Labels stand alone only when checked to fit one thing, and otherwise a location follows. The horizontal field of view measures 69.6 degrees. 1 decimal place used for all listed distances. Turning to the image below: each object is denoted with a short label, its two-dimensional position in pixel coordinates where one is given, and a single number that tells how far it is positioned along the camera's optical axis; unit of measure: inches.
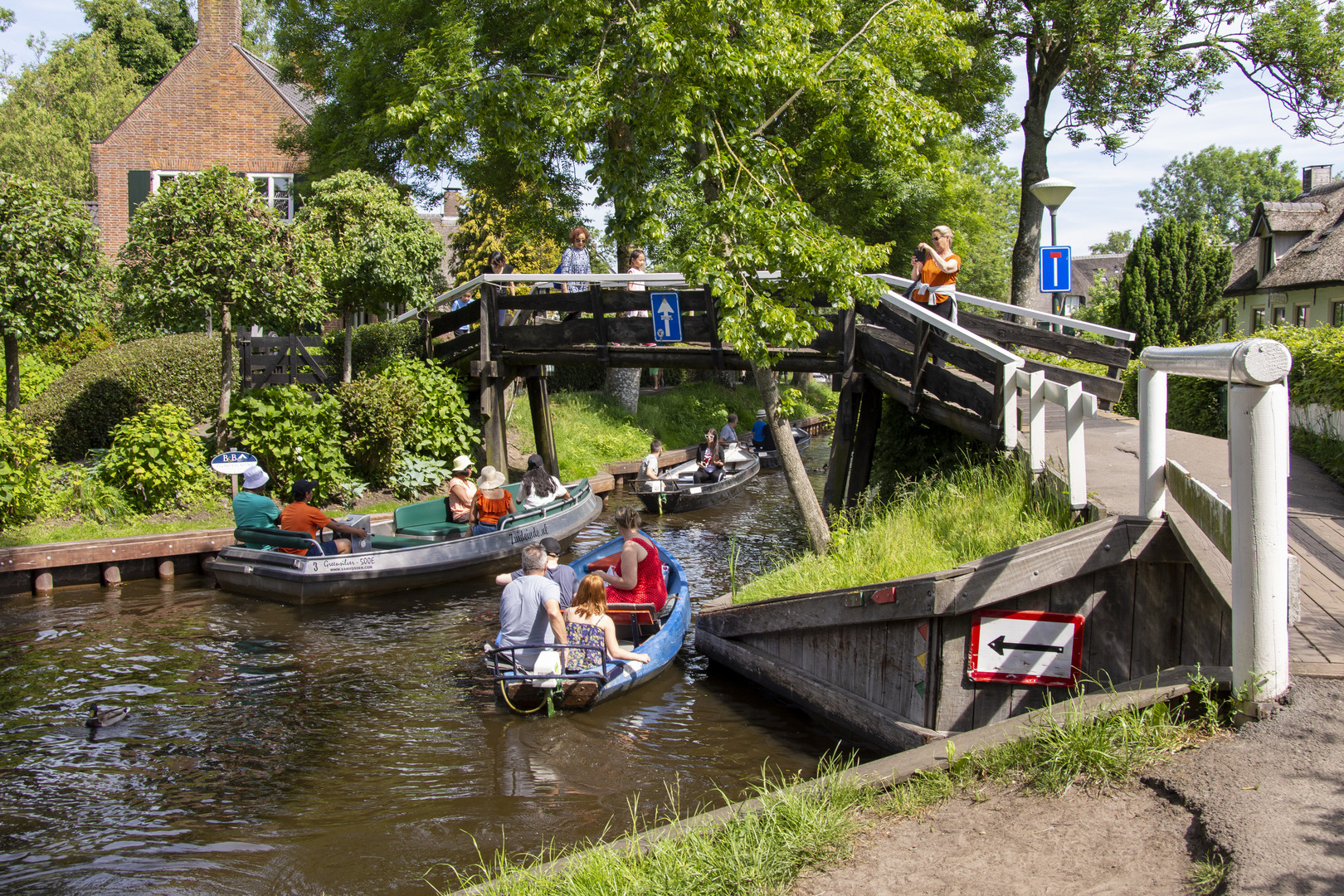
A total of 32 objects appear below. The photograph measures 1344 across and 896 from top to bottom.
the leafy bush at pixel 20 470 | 469.4
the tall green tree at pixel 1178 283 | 1050.1
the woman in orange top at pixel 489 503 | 518.9
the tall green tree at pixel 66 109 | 1242.6
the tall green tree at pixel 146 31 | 1588.3
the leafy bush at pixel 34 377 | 747.4
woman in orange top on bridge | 410.3
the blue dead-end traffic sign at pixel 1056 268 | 503.8
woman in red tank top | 367.6
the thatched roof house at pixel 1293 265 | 1057.5
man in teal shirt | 458.3
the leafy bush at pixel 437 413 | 629.0
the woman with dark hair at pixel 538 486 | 569.9
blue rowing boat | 308.1
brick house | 1076.5
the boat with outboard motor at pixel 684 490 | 704.4
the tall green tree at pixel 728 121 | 351.3
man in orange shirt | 459.5
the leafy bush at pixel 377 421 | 591.2
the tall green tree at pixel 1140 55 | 660.7
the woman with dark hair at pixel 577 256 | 620.4
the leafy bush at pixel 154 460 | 513.3
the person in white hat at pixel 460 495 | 519.5
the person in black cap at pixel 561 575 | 347.6
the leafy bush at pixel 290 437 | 548.1
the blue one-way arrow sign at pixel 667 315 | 556.1
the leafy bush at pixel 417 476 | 608.7
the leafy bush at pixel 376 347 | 687.1
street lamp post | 530.0
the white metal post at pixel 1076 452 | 230.5
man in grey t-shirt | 312.7
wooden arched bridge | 315.0
